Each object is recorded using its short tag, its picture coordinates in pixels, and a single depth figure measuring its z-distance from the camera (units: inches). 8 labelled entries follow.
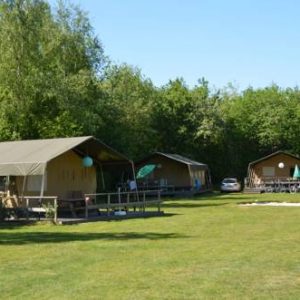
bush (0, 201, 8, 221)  898.7
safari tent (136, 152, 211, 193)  1942.7
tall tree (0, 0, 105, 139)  1467.8
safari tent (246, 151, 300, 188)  2090.3
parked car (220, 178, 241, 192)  2037.4
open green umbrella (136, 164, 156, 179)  1890.3
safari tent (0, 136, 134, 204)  924.6
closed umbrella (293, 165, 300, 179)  1957.1
